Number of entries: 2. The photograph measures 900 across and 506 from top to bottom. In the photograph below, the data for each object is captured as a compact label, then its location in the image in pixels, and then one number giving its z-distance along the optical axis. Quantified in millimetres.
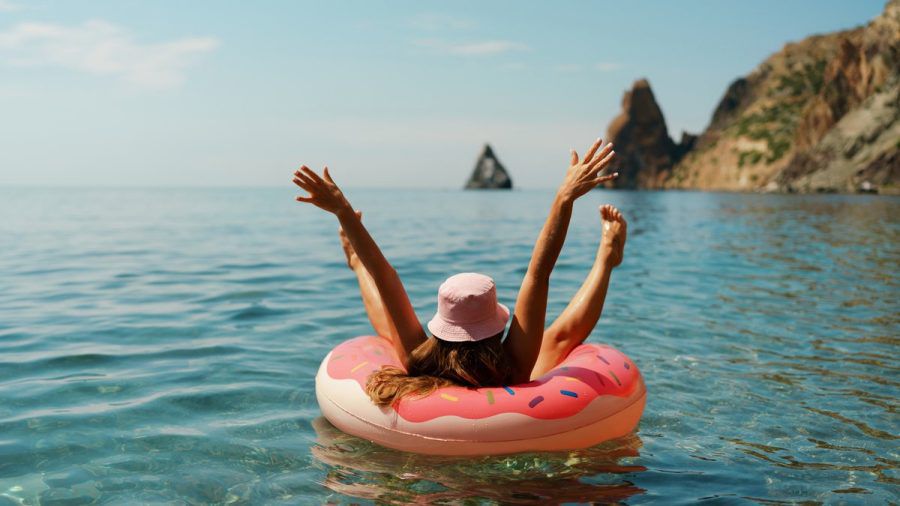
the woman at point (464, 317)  4195
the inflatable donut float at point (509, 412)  4281
